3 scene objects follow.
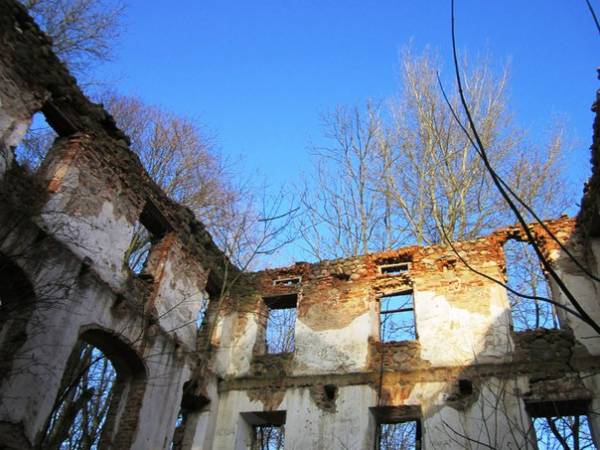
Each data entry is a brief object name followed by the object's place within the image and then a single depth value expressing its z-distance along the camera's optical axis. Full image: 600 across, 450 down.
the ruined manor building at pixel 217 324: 7.58
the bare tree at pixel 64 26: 13.84
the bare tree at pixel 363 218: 17.56
